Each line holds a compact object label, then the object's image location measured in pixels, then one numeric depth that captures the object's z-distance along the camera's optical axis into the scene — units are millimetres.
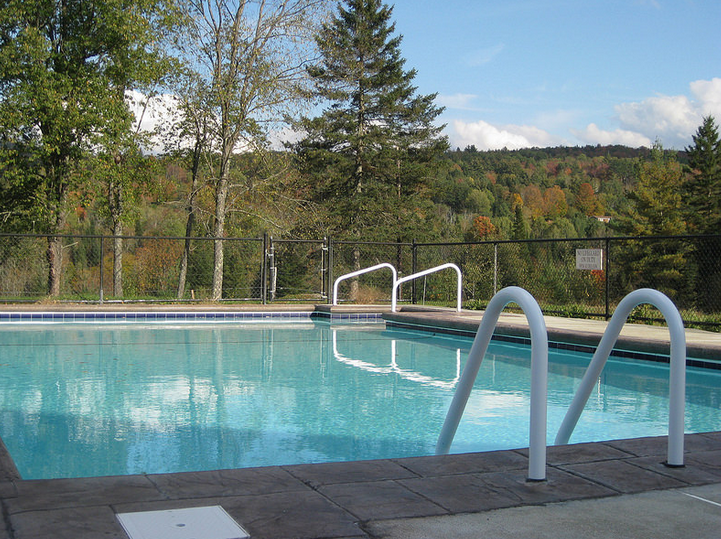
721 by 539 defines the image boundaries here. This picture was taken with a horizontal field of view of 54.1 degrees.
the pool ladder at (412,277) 11133
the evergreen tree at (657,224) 35562
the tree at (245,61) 17391
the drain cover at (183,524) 1994
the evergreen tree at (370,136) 26891
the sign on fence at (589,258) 10875
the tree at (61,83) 14789
